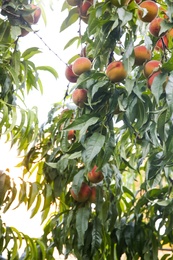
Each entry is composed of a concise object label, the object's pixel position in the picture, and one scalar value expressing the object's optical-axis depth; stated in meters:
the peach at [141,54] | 2.58
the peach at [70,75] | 2.96
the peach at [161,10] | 2.90
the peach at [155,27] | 2.64
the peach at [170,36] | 2.72
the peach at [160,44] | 2.78
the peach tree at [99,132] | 2.42
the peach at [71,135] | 3.08
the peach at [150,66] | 2.49
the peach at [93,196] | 3.13
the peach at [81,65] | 2.68
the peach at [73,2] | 2.83
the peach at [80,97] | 2.60
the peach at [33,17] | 2.90
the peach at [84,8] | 2.82
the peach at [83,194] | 3.10
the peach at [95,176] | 2.95
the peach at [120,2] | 2.45
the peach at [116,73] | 2.50
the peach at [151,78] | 2.38
